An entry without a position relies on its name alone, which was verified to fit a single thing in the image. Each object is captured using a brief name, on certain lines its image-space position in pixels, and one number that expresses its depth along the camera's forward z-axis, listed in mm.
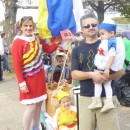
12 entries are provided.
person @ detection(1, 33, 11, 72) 12453
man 3068
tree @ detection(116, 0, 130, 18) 29891
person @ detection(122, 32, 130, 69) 6586
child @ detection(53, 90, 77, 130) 4164
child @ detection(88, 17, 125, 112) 2988
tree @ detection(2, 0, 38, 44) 14453
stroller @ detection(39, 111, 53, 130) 4316
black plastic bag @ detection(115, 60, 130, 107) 6644
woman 3918
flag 4199
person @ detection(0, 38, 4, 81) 10159
